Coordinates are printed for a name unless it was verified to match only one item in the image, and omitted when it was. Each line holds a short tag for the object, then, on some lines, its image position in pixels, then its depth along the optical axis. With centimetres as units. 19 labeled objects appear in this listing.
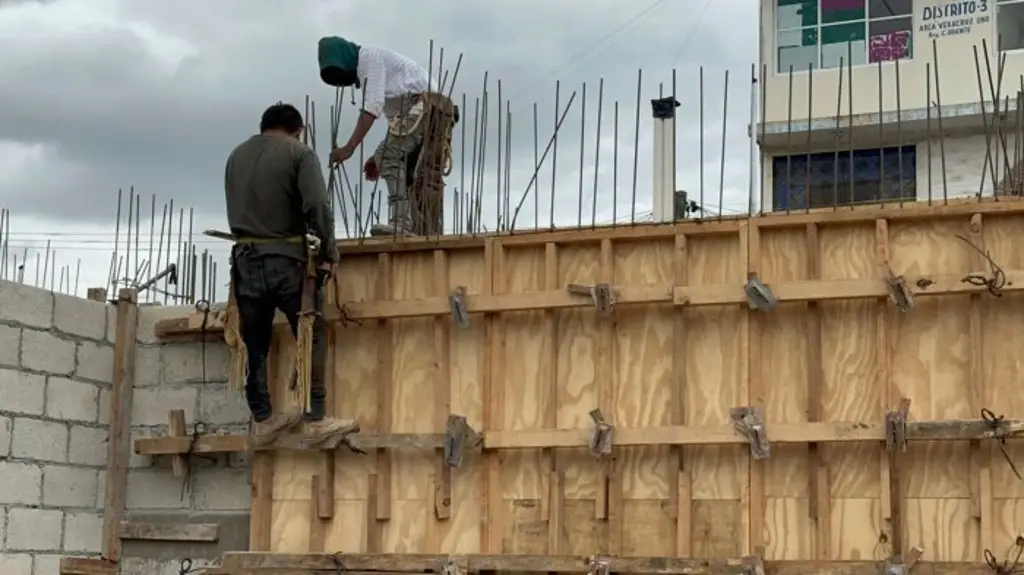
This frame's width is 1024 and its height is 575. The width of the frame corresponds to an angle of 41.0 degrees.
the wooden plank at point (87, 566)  825
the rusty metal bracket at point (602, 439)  737
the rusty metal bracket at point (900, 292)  695
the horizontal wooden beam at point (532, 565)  680
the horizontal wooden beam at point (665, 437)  681
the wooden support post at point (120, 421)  851
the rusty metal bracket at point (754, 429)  708
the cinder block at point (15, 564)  792
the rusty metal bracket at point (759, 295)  719
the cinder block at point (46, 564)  811
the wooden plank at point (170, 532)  827
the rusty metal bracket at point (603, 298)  745
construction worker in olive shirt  762
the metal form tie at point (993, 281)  686
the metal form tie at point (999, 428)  671
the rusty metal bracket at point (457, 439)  760
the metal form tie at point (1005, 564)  662
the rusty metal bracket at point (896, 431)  682
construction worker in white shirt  882
